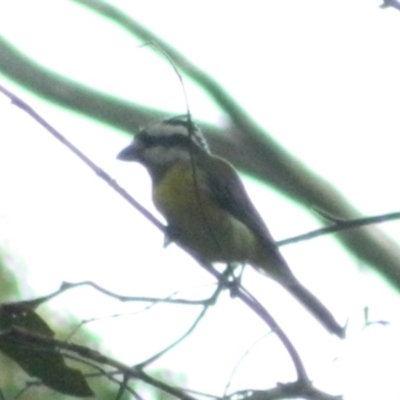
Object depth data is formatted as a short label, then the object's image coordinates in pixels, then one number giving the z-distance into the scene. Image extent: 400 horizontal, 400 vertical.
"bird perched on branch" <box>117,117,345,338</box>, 8.39
